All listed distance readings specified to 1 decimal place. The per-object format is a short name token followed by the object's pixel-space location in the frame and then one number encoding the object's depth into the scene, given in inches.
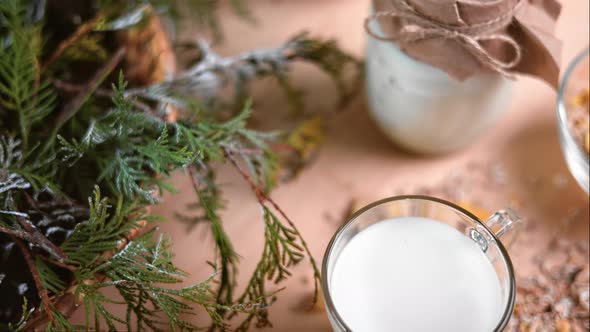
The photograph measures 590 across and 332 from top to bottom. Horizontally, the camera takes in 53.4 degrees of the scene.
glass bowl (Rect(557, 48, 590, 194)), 22.2
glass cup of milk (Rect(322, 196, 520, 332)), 19.1
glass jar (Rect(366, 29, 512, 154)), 22.7
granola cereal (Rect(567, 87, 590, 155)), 23.2
